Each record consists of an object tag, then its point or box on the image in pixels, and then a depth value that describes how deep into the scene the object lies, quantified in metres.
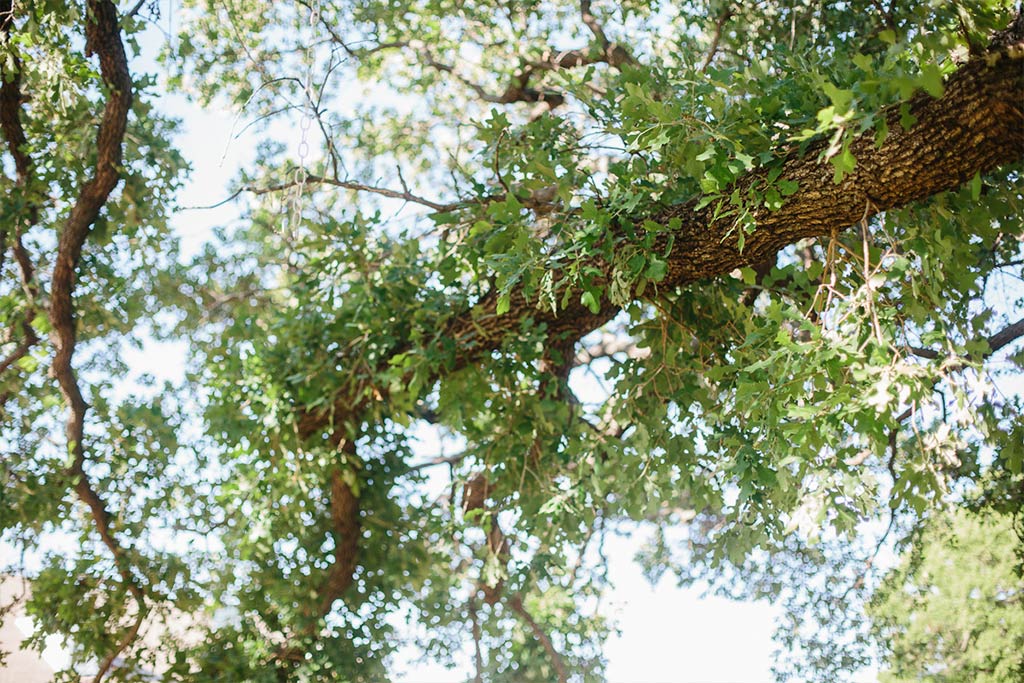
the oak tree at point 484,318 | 2.06
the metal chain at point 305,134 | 2.66
